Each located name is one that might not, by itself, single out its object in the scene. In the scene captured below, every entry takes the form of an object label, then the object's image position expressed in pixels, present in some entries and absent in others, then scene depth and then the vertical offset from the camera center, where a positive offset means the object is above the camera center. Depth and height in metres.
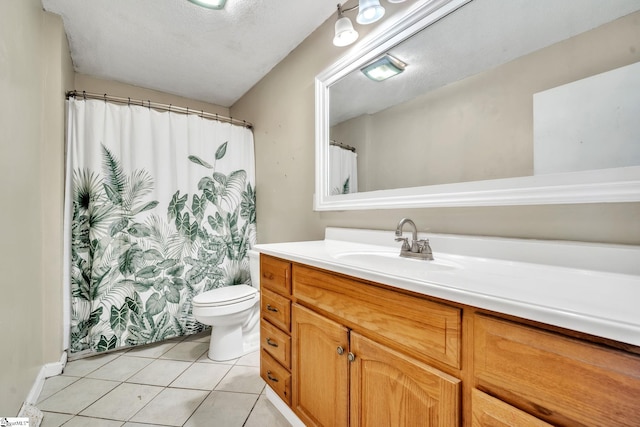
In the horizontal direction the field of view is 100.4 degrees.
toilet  1.72 -0.69
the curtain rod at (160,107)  1.82 +0.84
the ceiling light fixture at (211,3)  1.51 +1.22
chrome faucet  1.04 -0.13
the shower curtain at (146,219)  1.77 -0.03
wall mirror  0.76 +0.40
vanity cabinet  0.44 -0.34
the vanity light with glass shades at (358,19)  1.24 +0.96
